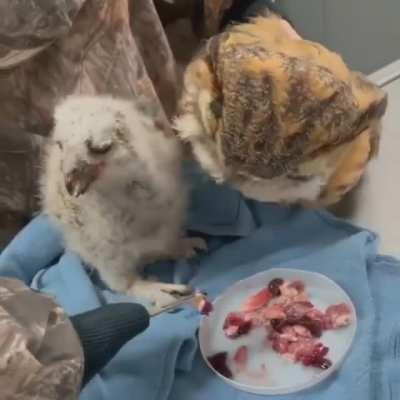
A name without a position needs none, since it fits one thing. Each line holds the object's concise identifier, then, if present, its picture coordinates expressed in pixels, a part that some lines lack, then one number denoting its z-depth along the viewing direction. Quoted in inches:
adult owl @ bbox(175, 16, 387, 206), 38.9
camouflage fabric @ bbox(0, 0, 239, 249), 41.1
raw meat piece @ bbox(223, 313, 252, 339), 42.9
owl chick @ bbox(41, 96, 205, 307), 38.4
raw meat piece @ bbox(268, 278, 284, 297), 44.0
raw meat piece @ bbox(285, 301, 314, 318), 42.6
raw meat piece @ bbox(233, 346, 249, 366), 41.8
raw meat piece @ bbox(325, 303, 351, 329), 41.8
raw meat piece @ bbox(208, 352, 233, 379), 41.3
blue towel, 39.7
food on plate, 41.0
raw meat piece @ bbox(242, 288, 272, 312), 43.9
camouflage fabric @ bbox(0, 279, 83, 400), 29.1
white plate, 40.1
